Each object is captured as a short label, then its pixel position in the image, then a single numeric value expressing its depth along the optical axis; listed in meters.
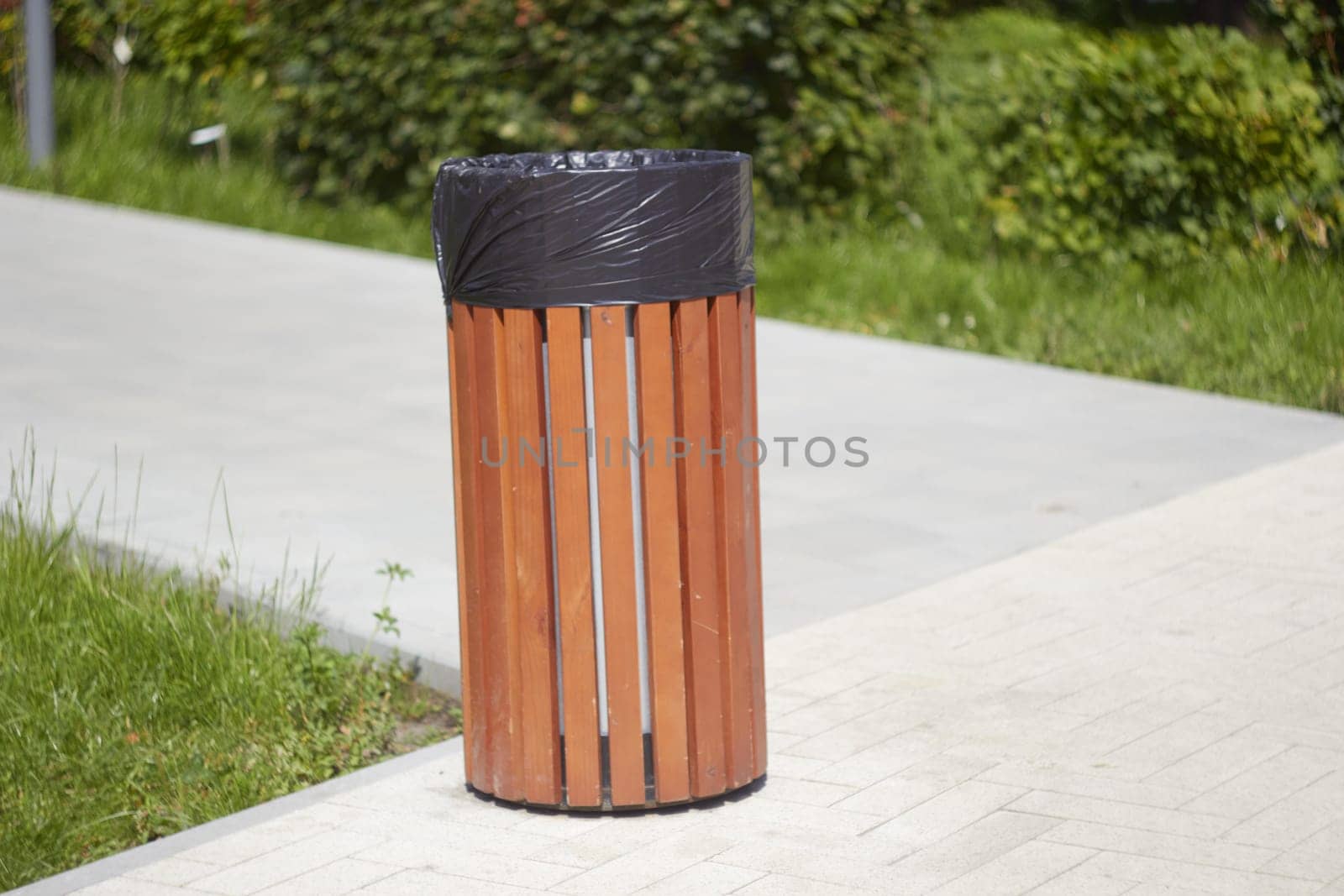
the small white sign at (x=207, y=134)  12.59
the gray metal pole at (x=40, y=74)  12.46
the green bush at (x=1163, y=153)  8.90
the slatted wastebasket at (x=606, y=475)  3.72
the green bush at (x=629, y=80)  10.65
